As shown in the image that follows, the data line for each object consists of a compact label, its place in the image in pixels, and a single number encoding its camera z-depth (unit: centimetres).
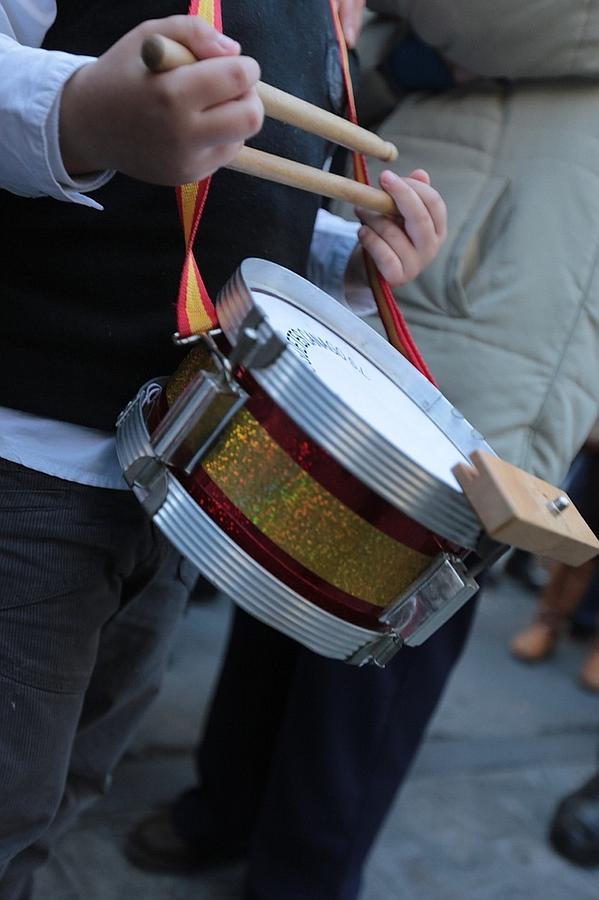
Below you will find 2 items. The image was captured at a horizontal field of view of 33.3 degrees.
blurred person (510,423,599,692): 293
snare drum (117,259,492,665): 79
